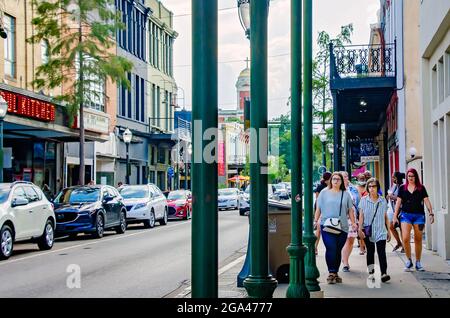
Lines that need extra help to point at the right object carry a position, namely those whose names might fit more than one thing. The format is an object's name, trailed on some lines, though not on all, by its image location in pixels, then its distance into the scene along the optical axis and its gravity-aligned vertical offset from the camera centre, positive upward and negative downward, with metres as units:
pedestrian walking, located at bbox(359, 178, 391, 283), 11.09 -0.74
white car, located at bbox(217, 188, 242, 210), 44.00 -1.37
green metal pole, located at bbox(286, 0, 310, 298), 8.49 +0.15
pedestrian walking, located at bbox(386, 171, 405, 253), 15.55 -0.50
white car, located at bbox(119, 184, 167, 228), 26.19 -1.00
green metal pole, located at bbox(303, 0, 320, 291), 10.09 +0.73
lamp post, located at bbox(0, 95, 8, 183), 19.33 +1.80
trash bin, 11.26 -1.04
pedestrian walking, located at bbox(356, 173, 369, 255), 15.50 -0.23
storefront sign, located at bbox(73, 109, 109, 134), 30.92 +2.60
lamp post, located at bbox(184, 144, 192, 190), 50.12 +1.39
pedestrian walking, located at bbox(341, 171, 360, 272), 12.38 -1.32
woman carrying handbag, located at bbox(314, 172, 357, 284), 10.89 -0.66
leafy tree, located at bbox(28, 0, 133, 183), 24.53 +4.53
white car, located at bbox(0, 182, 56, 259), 15.53 -0.89
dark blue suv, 20.78 -0.98
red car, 32.50 -1.30
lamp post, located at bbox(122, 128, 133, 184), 32.28 +1.90
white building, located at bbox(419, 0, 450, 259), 13.70 +1.39
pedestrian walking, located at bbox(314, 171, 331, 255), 14.63 -0.10
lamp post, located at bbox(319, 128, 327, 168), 33.09 +1.88
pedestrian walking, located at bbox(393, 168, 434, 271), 12.38 -0.62
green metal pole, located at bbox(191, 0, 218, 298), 3.79 +0.13
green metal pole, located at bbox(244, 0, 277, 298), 5.50 +0.11
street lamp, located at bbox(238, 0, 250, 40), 10.14 +2.42
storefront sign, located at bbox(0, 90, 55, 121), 23.86 +2.60
